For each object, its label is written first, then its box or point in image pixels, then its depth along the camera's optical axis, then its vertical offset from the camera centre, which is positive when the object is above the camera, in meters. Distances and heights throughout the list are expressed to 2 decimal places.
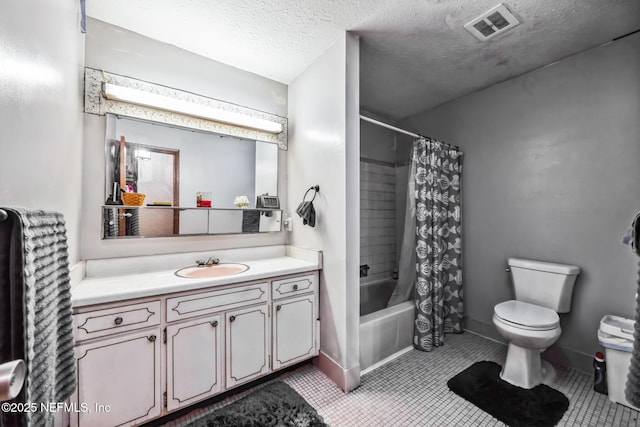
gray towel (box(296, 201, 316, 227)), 2.04 +0.01
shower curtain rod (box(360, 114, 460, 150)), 2.07 +0.75
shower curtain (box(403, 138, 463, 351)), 2.32 -0.24
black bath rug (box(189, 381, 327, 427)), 1.49 -1.19
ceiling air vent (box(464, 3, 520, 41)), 1.64 +1.29
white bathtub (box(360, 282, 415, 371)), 2.02 -0.97
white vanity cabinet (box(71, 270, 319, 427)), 1.27 -0.75
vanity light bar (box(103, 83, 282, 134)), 1.70 +0.79
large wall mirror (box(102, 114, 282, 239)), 1.75 +0.26
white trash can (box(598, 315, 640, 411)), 1.62 -0.87
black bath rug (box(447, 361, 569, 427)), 1.54 -1.19
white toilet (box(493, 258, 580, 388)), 1.74 -0.71
